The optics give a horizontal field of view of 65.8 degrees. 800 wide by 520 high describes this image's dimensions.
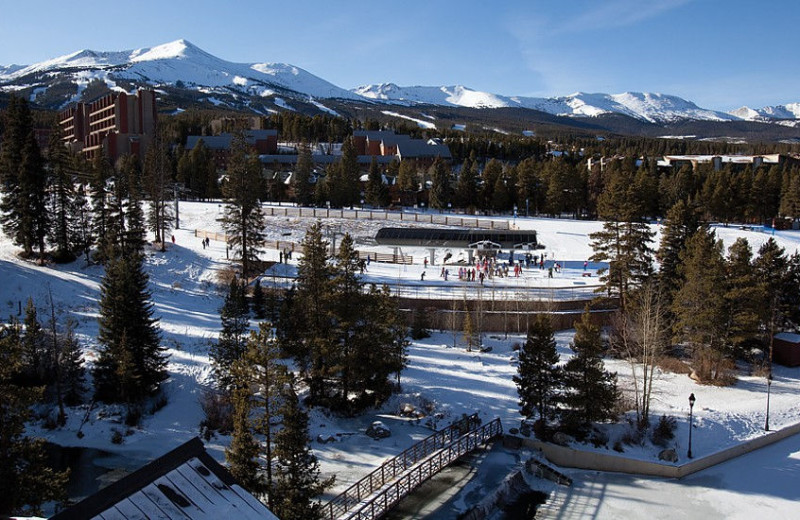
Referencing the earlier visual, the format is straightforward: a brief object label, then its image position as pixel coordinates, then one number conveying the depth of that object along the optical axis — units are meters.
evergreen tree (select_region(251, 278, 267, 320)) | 36.47
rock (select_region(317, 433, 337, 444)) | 24.88
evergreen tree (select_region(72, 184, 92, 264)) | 43.09
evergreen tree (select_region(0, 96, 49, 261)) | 40.50
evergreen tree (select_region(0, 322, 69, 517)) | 16.67
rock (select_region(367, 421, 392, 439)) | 25.22
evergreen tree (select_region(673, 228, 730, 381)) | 29.80
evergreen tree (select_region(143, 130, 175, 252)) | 49.28
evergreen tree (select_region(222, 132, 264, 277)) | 42.50
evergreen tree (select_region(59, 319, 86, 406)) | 27.80
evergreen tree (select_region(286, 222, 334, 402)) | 26.31
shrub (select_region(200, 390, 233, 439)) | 26.19
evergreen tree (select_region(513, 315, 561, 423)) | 23.83
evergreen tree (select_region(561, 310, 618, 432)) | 23.55
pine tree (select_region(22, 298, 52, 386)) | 28.22
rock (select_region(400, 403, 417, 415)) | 27.11
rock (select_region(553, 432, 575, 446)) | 23.60
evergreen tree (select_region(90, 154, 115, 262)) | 42.16
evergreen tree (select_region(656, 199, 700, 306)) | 34.69
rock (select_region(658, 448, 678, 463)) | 22.84
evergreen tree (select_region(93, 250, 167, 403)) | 27.81
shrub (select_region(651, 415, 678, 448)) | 24.06
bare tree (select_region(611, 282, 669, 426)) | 25.20
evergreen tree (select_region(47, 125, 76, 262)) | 41.50
